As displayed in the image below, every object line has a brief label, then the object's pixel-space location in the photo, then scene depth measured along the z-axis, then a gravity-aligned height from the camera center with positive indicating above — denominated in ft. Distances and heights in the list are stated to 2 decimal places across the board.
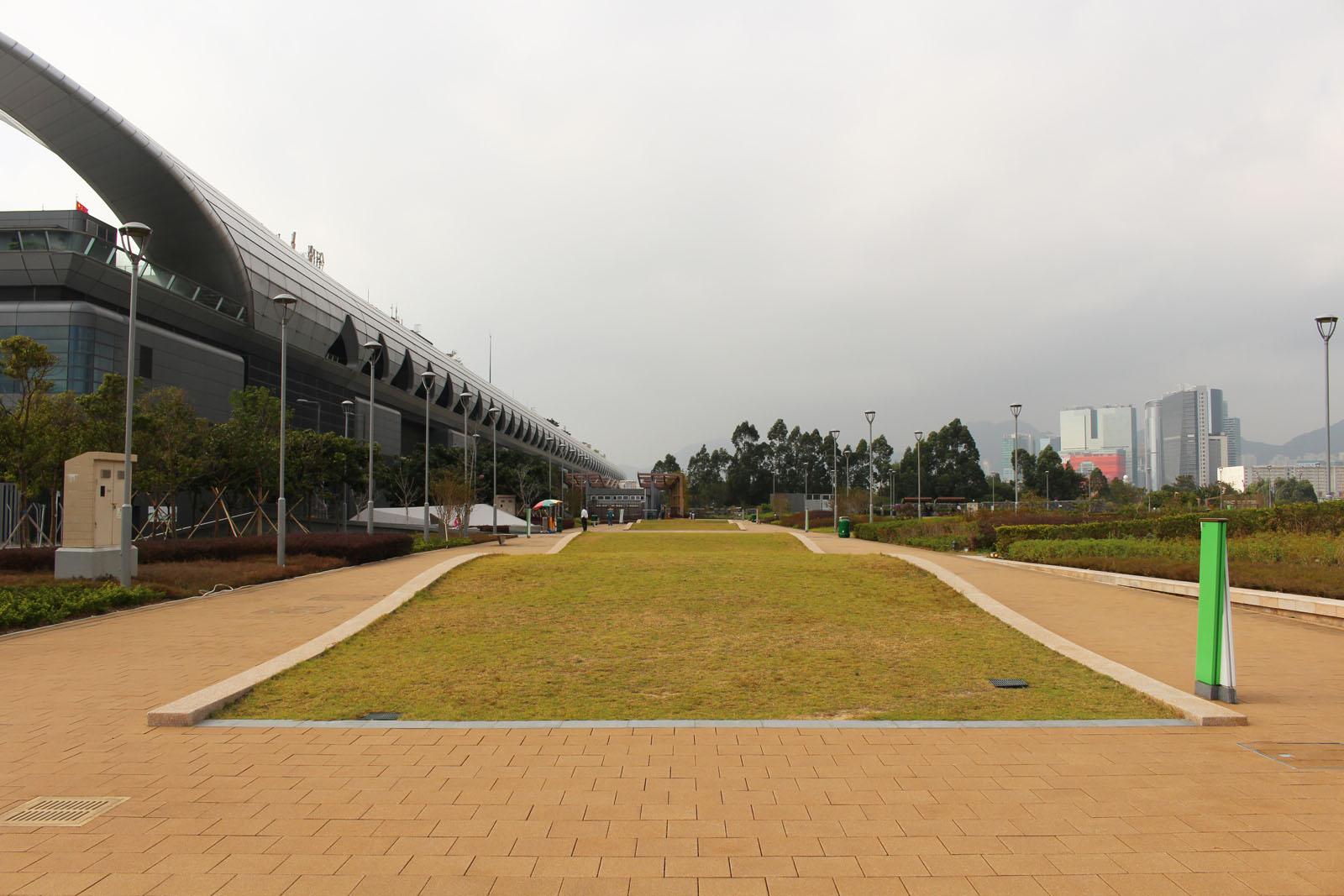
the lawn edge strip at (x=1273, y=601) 36.04 -6.29
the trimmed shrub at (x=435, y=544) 100.40 -9.78
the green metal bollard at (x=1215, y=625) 21.27 -4.11
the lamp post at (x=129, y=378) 46.29 +5.76
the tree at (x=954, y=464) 306.14 +6.76
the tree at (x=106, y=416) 68.18 +4.97
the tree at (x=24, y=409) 61.62 +5.12
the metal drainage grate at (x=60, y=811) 14.60 -6.83
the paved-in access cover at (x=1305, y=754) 17.25 -6.41
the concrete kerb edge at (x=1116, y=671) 20.36 -6.33
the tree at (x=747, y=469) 355.15 +4.19
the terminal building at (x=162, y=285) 93.15 +27.21
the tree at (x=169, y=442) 71.31 +2.76
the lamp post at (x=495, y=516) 144.70 -8.43
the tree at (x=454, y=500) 121.29 -4.17
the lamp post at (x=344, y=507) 139.74 -6.77
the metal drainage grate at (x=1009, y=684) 24.61 -6.64
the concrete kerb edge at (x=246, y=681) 20.77 -6.85
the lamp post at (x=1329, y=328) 73.97 +15.64
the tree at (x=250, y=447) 81.92 +2.77
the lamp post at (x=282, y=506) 63.98 -3.03
